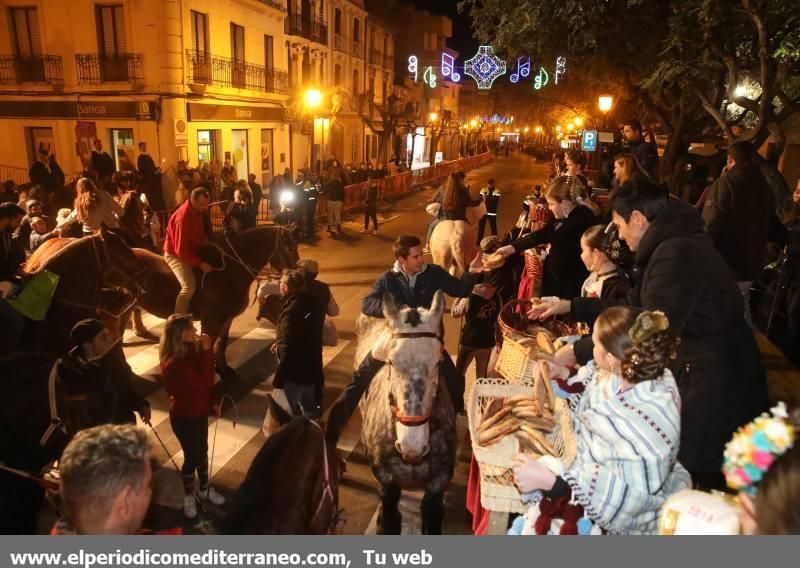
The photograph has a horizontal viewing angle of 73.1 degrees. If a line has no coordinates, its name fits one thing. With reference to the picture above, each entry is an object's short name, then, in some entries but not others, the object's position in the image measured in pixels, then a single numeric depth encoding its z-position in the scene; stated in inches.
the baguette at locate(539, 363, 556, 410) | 145.7
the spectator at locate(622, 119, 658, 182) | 409.7
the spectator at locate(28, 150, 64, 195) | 597.6
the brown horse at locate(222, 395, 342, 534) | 121.0
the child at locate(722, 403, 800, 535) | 65.6
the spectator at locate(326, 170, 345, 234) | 704.4
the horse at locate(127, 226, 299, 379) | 316.2
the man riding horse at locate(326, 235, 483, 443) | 199.0
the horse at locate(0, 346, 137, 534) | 145.2
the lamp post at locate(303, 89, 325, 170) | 949.2
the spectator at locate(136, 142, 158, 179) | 630.5
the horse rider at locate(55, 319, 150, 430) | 163.9
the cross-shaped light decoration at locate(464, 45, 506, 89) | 1059.9
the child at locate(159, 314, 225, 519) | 185.9
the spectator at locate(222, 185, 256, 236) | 478.0
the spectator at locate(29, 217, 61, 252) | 371.9
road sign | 827.2
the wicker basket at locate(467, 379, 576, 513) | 137.0
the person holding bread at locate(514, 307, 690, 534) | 95.9
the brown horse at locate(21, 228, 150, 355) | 238.4
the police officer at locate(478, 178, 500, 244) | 618.5
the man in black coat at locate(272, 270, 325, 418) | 213.0
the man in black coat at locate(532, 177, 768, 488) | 120.2
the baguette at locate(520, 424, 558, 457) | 147.4
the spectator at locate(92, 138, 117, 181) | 616.4
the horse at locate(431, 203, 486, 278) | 304.5
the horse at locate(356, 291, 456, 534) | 148.0
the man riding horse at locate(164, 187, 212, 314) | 318.7
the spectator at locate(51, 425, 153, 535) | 85.3
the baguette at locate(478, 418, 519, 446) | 149.6
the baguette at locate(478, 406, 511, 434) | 155.9
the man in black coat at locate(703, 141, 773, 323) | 225.6
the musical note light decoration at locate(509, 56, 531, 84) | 1130.7
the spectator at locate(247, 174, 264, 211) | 694.9
